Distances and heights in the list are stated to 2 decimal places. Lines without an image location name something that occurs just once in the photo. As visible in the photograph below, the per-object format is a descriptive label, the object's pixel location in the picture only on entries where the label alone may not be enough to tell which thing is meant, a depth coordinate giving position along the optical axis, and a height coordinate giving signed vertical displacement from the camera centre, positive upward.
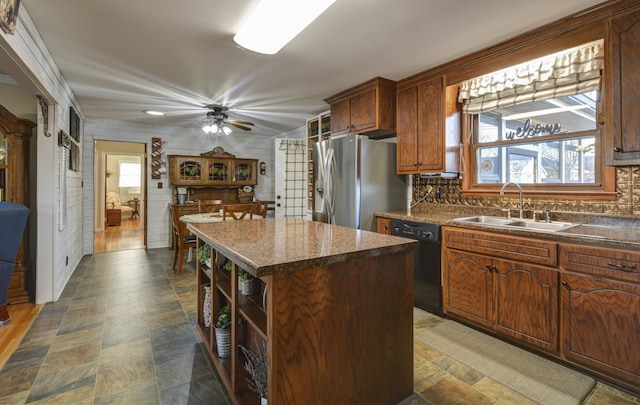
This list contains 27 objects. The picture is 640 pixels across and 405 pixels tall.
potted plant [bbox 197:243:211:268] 2.05 -0.35
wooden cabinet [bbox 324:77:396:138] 3.25 +1.03
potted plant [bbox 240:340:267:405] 1.35 -0.76
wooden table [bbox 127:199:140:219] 9.95 -0.15
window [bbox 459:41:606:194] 2.27 +0.67
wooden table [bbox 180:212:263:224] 3.93 -0.21
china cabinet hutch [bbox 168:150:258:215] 5.56 +0.49
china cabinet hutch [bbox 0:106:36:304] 2.95 +0.30
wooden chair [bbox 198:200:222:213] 4.67 -0.06
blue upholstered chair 2.38 -0.29
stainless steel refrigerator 3.23 +0.22
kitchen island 1.20 -0.51
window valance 2.17 +0.97
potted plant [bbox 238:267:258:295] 1.69 -0.45
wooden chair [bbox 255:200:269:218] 4.49 -0.10
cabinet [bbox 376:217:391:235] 3.10 -0.24
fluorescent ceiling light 1.81 +1.17
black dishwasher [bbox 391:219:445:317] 2.67 -0.55
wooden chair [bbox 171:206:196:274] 3.98 -0.50
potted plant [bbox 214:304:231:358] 1.80 -0.77
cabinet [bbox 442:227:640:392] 1.68 -0.60
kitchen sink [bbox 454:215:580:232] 2.19 -0.17
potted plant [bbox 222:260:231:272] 1.85 -0.38
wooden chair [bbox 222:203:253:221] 3.73 -0.08
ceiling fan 4.13 +1.11
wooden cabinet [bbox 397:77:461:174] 2.92 +0.75
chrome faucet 2.51 +0.10
